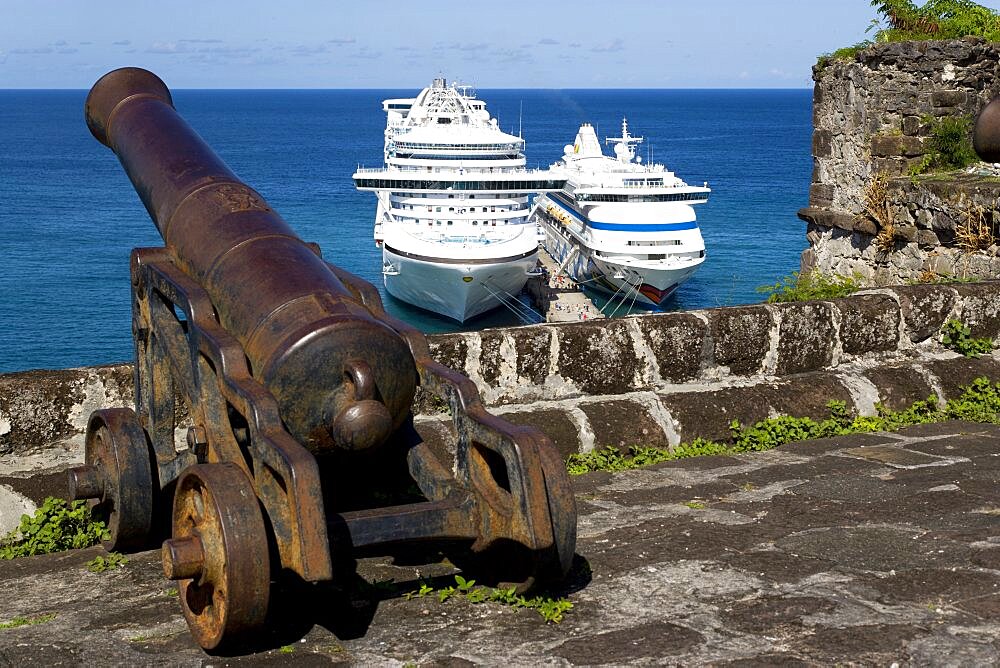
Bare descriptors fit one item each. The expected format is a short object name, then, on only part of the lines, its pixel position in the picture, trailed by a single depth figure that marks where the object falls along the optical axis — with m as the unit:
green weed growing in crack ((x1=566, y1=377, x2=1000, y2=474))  4.70
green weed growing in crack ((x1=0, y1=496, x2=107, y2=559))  3.84
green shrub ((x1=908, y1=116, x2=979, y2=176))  8.51
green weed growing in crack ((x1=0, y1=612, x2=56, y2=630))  3.05
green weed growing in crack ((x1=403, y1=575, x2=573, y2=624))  3.04
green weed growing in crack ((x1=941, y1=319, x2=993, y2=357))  5.80
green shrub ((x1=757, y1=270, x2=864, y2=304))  7.04
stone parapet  4.46
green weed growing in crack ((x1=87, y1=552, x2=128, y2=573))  3.56
